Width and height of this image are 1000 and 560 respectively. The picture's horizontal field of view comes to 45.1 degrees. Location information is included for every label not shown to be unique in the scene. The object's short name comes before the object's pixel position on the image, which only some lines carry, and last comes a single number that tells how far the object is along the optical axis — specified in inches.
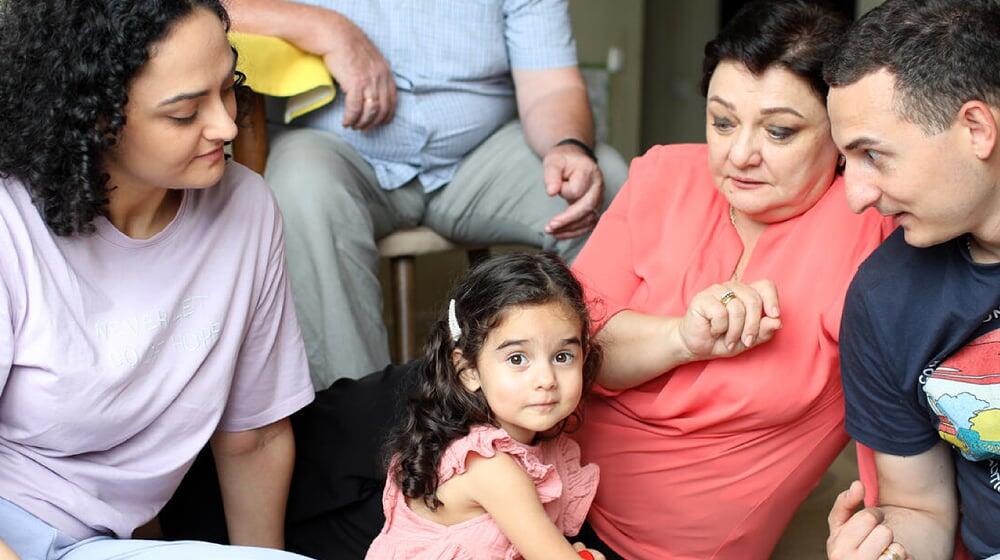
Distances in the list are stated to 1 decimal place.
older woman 61.1
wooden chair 96.9
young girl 59.9
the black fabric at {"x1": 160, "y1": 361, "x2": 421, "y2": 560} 72.4
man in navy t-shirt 50.1
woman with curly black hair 55.0
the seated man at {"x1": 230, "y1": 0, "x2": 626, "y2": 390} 88.0
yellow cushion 85.8
